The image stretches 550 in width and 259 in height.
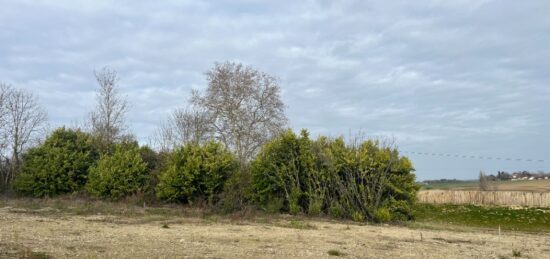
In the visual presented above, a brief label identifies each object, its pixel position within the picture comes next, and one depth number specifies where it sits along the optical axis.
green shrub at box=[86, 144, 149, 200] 23.00
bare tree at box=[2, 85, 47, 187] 28.22
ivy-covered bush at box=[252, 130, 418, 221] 20.27
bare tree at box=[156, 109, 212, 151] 39.28
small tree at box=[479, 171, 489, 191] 67.00
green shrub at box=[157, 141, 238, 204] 21.34
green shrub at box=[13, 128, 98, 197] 24.34
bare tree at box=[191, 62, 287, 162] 39.47
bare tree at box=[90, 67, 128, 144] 37.41
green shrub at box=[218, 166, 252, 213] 20.17
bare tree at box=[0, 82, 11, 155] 29.98
